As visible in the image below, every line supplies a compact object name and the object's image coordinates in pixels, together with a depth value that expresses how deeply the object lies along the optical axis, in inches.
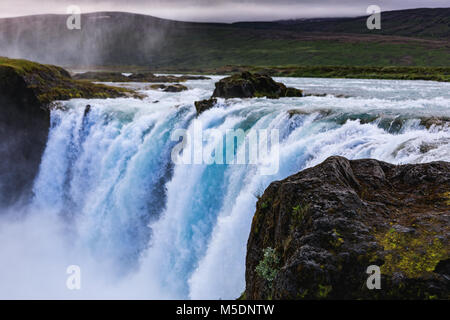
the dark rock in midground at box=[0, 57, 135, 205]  1206.3
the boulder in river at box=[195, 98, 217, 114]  929.1
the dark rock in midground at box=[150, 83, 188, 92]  1939.1
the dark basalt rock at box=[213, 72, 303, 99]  1163.3
